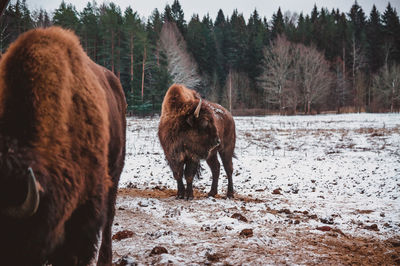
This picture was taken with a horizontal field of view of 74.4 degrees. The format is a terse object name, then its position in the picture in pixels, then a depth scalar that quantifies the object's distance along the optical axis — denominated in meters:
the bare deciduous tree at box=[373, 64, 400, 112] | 38.47
